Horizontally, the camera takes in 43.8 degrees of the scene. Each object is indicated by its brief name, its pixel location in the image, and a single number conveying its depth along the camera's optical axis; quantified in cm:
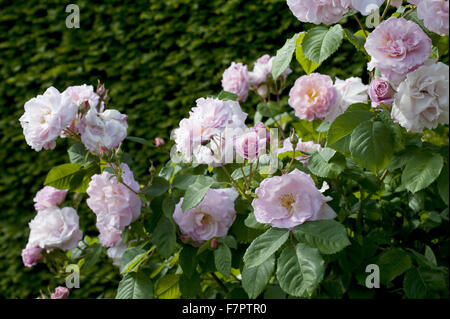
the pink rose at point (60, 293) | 183
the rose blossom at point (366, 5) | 112
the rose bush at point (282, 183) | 113
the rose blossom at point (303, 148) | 156
